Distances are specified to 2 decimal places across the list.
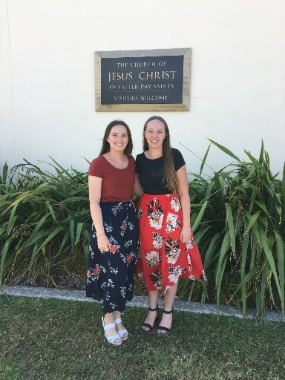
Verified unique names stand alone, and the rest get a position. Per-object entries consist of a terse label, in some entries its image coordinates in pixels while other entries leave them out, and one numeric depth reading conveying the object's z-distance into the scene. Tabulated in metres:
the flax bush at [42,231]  3.11
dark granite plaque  3.81
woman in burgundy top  2.24
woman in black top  2.31
